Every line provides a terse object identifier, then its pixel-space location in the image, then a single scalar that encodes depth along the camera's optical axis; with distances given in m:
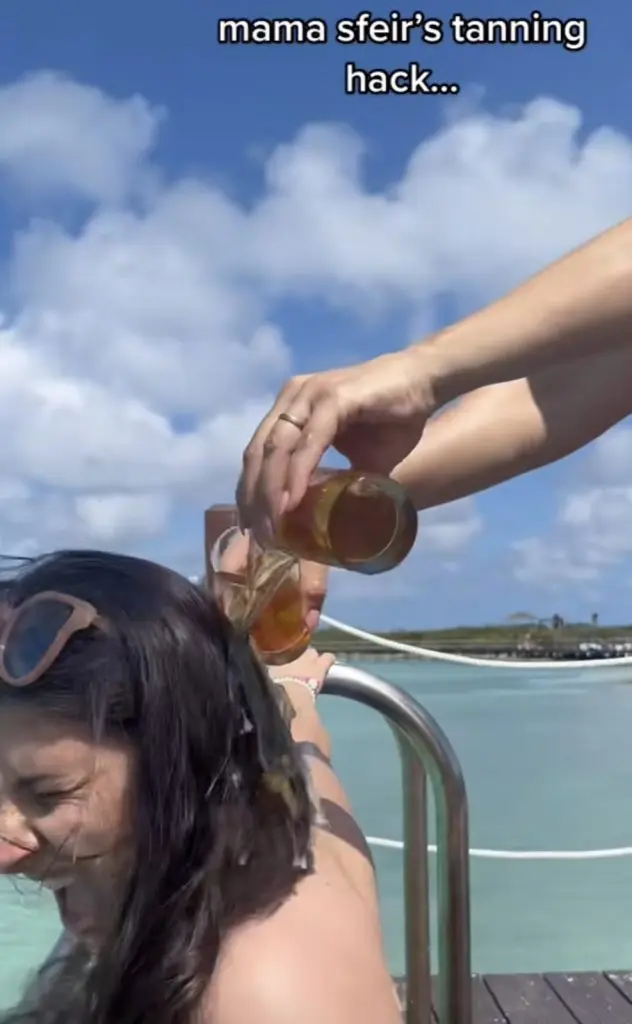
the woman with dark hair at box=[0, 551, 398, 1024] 0.76
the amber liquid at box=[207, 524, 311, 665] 0.88
